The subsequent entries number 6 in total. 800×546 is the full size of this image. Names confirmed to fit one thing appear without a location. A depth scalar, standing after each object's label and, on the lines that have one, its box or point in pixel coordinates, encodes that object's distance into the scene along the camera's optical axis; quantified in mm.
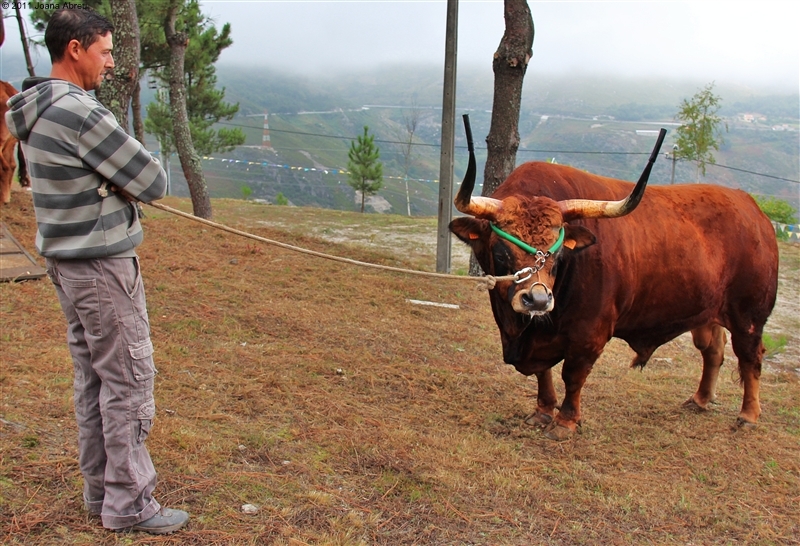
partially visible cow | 8742
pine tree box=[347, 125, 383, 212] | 38094
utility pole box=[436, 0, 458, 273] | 10344
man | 2623
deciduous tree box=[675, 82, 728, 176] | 34188
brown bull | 4363
